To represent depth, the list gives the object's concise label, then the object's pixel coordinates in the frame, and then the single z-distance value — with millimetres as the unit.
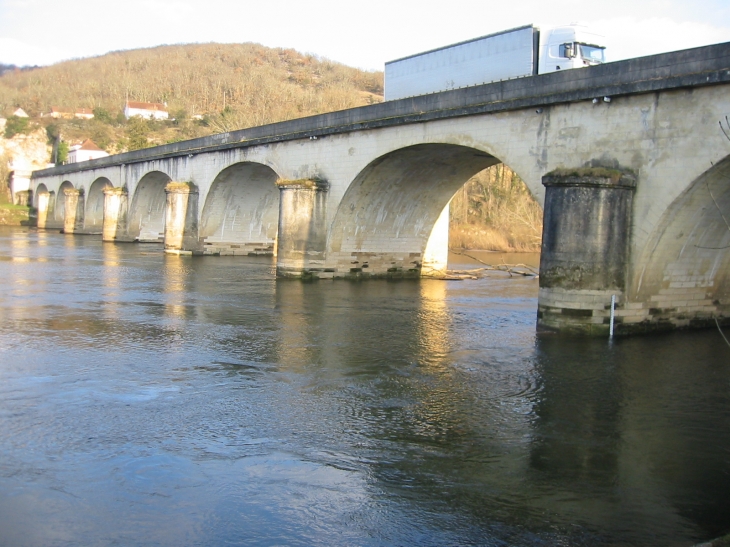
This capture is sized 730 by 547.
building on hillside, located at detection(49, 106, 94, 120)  105800
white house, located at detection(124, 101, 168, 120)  111000
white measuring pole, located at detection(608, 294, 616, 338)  14672
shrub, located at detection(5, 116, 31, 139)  97750
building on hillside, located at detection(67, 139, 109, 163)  88812
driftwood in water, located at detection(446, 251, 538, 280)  28109
